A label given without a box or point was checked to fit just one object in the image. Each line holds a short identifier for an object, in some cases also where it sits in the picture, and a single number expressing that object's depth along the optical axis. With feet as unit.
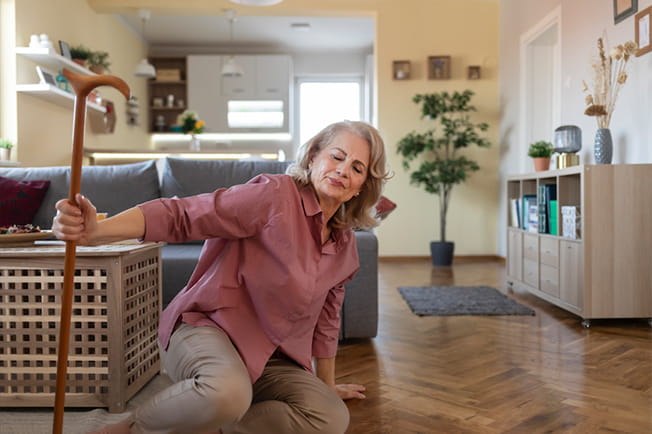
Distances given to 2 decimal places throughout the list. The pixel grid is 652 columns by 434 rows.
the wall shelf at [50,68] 15.43
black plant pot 20.39
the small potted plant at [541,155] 14.62
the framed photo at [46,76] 15.55
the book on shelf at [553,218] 12.41
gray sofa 9.33
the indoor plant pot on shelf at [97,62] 19.02
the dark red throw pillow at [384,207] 9.91
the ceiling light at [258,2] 13.83
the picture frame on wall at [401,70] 21.95
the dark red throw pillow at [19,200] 9.97
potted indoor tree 20.38
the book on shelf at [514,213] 14.94
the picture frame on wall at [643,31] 11.72
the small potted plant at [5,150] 14.60
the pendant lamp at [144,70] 22.24
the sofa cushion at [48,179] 10.37
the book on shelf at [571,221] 11.35
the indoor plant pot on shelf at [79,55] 18.10
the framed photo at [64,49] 17.52
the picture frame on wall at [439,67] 21.88
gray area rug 11.91
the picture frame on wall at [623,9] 12.27
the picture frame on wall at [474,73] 21.89
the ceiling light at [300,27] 25.30
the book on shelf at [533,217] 13.53
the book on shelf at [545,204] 12.77
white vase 22.34
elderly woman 4.09
